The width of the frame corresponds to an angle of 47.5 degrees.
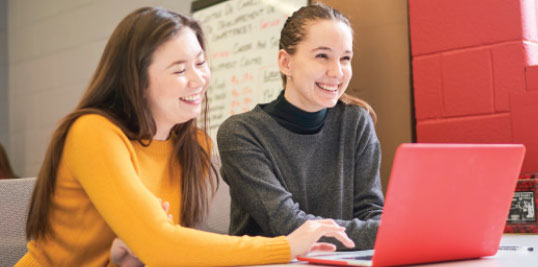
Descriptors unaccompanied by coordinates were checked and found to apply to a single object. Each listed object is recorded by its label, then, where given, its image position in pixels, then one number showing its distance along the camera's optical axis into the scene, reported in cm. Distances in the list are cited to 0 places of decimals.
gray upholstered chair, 152
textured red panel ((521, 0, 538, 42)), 157
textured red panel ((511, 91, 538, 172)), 154
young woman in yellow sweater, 105
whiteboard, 234
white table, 85
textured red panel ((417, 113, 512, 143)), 159
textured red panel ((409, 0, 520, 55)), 158
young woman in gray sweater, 143
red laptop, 79
